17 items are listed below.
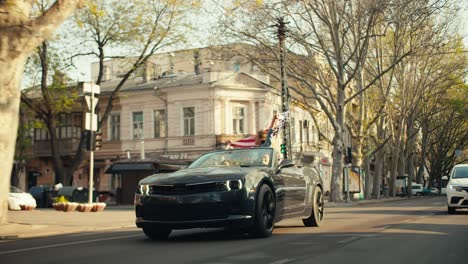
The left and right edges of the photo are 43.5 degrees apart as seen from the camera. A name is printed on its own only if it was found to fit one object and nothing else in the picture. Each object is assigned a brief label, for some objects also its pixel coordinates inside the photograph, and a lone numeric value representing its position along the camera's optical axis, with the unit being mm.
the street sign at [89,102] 19933
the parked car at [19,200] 25219
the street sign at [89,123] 19378
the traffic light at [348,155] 33806
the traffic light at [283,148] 27797
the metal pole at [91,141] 19516
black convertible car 8578
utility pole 27703
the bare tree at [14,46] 11117
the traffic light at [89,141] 19555
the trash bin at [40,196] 33625
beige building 41281
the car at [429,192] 66138
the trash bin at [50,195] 32581
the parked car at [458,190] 16328
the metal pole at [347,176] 35144
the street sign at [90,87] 20005
